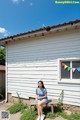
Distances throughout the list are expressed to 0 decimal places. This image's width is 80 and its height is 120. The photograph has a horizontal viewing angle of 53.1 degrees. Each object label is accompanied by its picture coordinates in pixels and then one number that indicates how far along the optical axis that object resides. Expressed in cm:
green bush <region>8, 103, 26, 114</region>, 363
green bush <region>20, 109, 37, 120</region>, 308
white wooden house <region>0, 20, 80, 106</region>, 332
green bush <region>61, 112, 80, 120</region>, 297
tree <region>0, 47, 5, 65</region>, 1489
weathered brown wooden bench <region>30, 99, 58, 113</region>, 321
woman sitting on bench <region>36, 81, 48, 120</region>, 308
